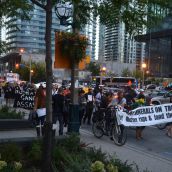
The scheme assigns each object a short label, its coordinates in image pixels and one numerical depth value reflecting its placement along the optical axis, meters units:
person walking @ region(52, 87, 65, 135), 8.40
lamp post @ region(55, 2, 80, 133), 7.87
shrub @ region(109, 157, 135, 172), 4.51
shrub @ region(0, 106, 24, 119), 9.52
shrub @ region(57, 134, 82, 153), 5.46
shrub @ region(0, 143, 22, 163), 4.78
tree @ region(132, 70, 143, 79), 73.12
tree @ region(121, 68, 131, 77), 78.38
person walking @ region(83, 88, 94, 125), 11.86
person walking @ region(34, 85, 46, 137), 7.81
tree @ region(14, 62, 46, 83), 55.88
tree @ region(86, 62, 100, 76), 75.44
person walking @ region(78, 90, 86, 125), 10.97
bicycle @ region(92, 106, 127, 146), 7.99
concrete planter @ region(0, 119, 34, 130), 9.01
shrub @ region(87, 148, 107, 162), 4.92
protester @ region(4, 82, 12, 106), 17.36
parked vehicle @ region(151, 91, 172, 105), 16.75
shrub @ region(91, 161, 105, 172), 4.04
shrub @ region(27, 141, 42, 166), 4.94
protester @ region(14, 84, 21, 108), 16.00
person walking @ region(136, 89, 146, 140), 9.21
